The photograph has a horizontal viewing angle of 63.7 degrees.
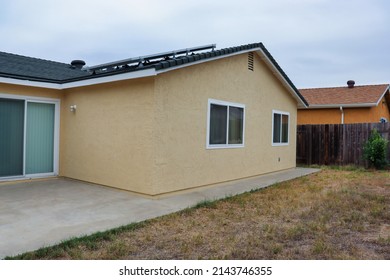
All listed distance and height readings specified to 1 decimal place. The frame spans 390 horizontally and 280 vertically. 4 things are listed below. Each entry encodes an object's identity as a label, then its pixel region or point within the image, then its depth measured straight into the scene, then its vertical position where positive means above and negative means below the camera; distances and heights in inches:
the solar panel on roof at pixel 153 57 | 340.3 +89.3
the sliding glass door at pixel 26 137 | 331.3 -3.1
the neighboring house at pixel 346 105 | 722.8 +83.4
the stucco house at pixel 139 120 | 289.9 +17.6
